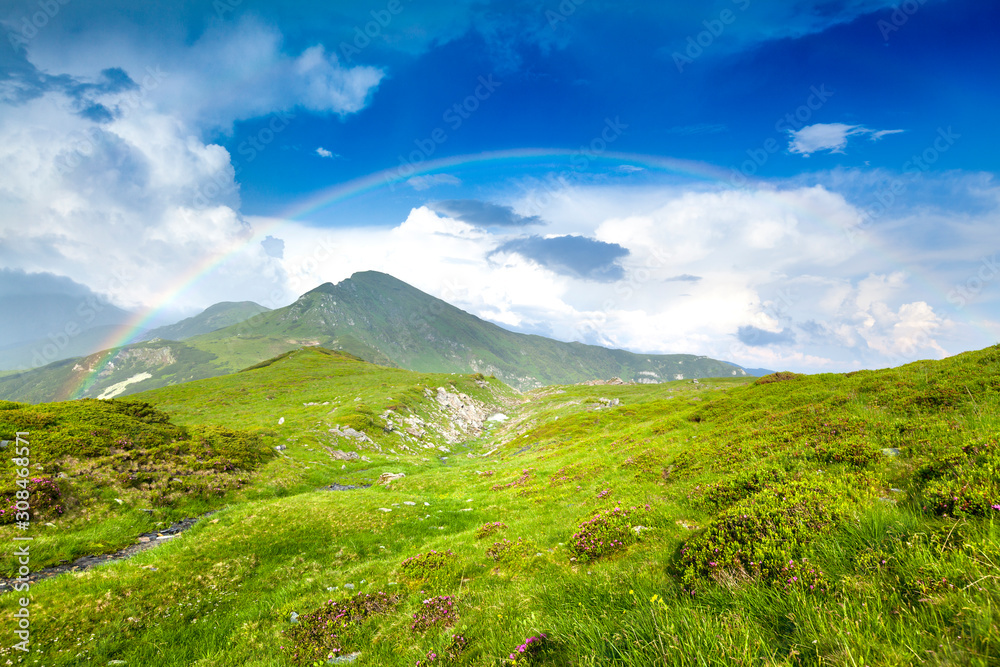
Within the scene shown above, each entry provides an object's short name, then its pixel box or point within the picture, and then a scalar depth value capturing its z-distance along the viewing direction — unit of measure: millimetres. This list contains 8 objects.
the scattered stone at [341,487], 28931
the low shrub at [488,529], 13534
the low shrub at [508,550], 10653
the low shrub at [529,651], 4528
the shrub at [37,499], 14016
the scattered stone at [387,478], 30700
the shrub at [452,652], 5525
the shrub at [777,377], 31995
